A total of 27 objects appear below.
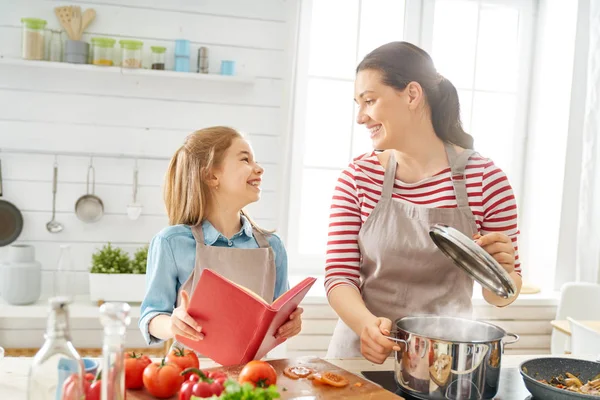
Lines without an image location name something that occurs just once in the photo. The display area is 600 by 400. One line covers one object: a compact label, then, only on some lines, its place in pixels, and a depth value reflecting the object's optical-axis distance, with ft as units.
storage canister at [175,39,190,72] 9.86
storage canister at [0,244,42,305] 8.95
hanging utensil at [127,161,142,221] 9.86
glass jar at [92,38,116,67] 9.51
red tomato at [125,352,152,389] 3.94
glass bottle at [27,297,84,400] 2.79
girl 5.69
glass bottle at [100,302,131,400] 2.65
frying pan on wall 9.61
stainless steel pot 3.86
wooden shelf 9.26
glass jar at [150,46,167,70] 9.75
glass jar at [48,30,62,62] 9.57
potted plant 9.09
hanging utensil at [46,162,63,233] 9.71
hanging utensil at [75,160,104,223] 9.84
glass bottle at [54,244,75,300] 9.84
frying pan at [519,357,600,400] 4.42
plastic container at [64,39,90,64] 9.41
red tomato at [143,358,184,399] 3.79
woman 5.54
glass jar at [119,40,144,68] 9.57
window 11.05
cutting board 3.99
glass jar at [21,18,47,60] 9.25
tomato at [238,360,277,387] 3.86
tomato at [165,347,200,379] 4.07
